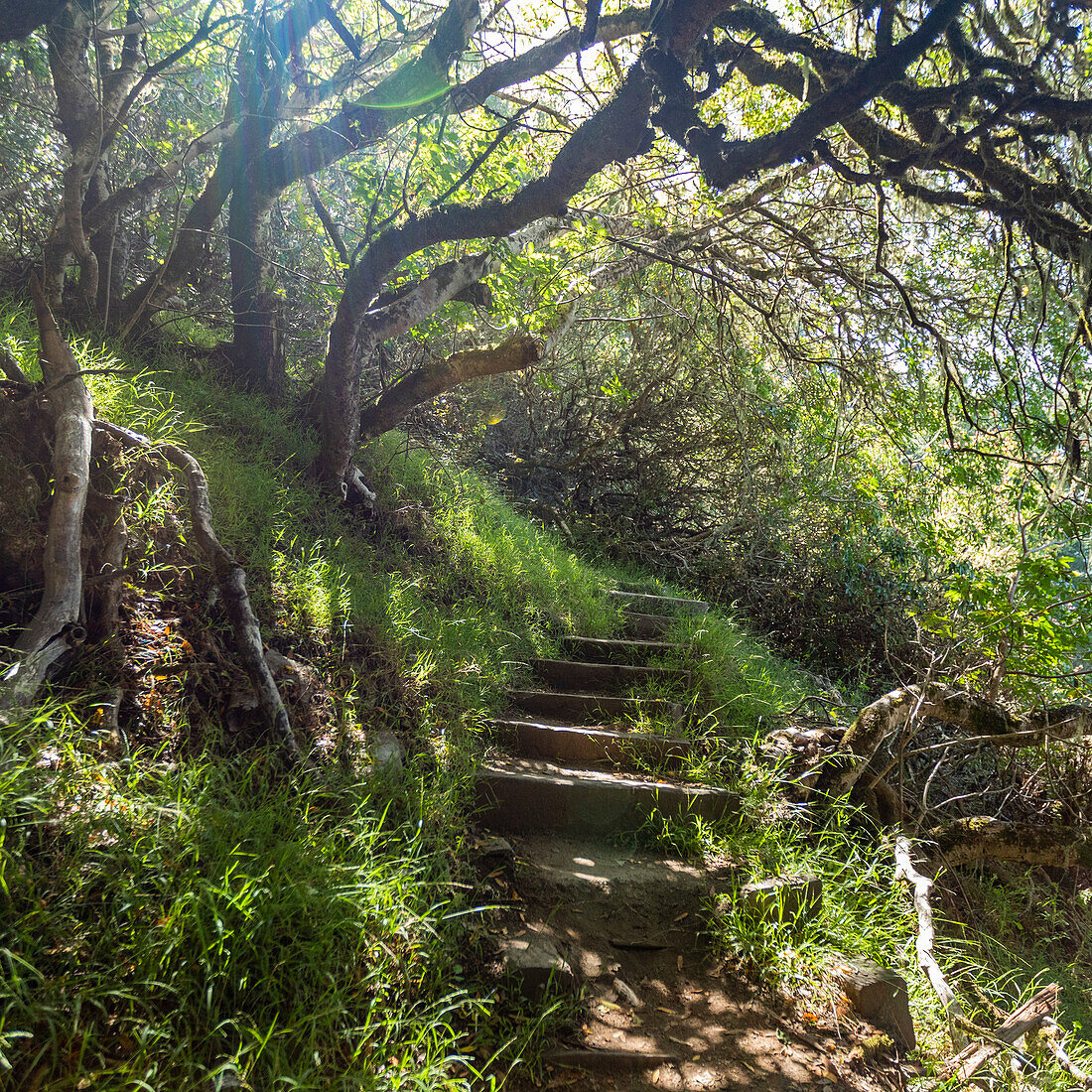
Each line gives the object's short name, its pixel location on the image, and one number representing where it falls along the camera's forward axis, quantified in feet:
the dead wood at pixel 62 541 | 6.81
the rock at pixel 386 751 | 9.25
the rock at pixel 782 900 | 9.12
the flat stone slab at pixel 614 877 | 9.43
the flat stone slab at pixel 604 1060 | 6.97
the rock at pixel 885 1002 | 8.02
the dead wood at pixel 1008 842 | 11.44
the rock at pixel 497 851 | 9.52
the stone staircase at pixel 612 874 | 7.44
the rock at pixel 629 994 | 7.96
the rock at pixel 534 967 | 7.45
